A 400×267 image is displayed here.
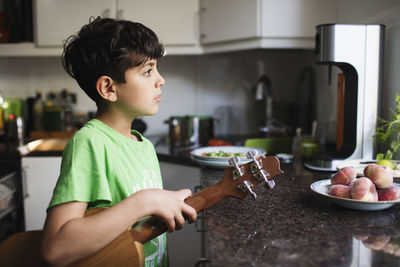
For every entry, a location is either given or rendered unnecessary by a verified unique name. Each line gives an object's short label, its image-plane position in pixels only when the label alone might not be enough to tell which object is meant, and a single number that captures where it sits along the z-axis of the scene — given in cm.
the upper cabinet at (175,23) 196
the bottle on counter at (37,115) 258
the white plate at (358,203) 84
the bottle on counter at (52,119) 250
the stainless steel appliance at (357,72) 131
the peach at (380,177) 88
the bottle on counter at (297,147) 165
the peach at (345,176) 92
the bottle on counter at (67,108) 257
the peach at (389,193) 86
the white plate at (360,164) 111
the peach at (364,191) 85
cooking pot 216
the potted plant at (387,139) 114
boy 69
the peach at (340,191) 88
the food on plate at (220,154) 146
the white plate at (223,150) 149
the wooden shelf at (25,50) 238
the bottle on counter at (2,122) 243
